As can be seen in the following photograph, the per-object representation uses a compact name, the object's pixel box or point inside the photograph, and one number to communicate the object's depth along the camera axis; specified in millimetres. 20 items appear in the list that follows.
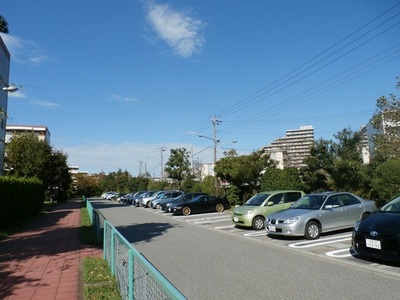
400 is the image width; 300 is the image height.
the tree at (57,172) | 35684
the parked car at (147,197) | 35938
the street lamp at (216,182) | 32531
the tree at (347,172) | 19297
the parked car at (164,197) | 31331
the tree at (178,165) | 50906
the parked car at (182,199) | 25031
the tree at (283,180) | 22406
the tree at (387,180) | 14789
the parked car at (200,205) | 22812
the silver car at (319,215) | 10703
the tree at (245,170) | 26266
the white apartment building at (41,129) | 79850
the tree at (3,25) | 9559
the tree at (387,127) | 15578
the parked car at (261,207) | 13844
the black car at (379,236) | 6762
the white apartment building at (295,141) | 102169
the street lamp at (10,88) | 10062
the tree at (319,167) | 23531
